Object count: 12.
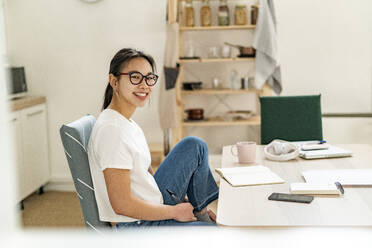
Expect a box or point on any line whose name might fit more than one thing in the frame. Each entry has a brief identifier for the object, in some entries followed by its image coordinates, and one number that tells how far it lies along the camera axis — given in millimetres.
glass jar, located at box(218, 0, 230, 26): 2811
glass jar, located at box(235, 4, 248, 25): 2803
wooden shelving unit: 2779
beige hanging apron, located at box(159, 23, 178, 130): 2668
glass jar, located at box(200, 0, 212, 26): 2828
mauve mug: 1340
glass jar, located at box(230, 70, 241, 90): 2852
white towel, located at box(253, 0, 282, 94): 2715
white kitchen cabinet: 2543
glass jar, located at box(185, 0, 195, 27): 2838
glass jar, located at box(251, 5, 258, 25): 2789
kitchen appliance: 2637
